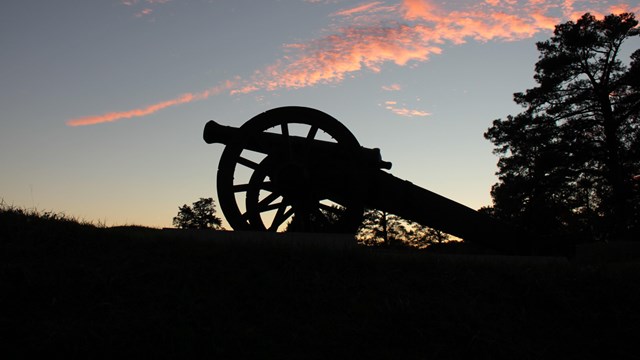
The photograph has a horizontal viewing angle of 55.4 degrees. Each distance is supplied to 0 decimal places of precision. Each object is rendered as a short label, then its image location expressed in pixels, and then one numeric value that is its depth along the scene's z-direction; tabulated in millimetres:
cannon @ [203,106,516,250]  11039
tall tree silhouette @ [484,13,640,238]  23922
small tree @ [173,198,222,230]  49906
